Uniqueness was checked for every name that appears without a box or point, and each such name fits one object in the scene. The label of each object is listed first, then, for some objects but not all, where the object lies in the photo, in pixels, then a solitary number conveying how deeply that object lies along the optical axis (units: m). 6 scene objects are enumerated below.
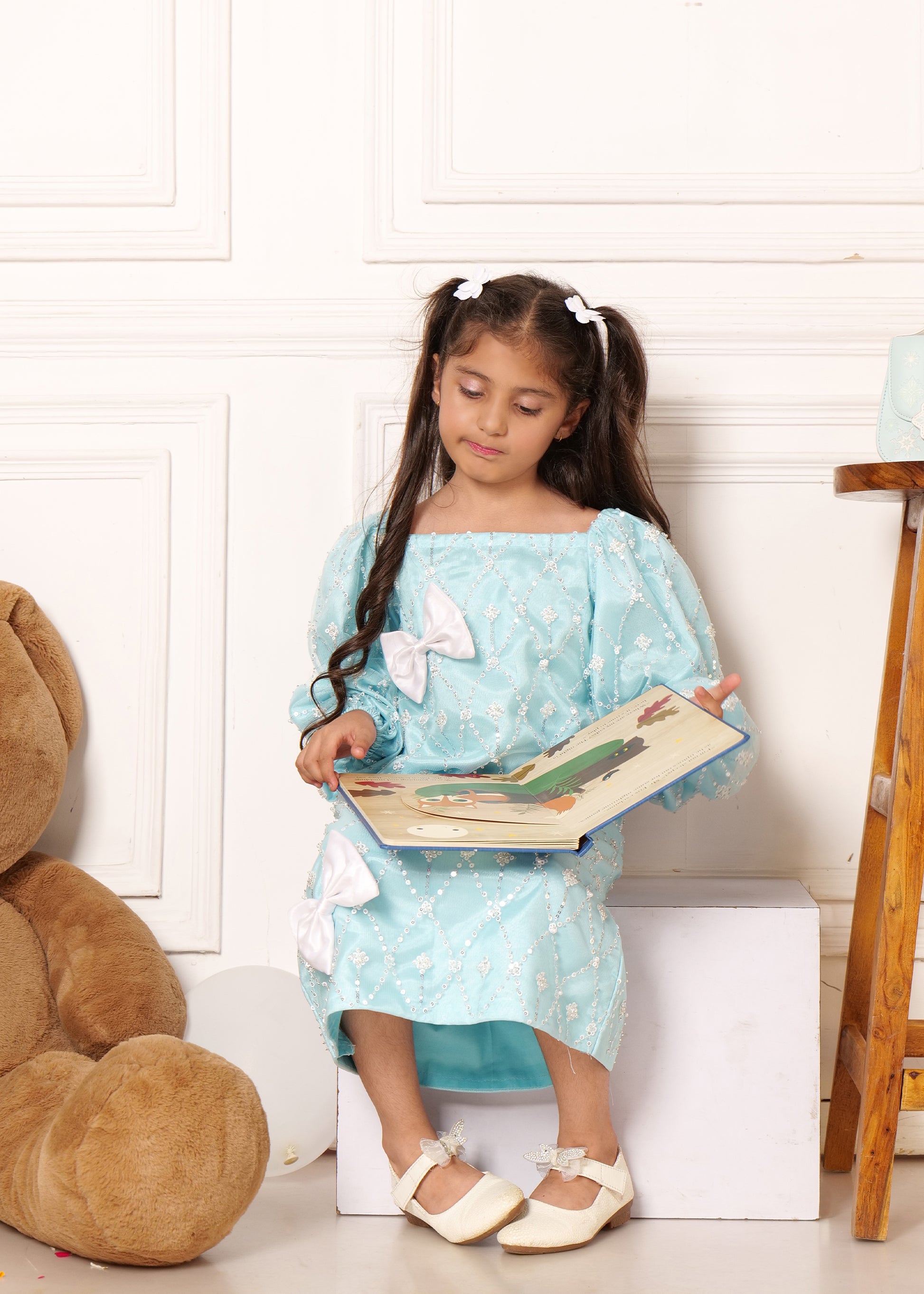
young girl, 2.97
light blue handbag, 3.08
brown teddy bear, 2.89
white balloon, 3.19
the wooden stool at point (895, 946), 2.99
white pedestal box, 3.05
